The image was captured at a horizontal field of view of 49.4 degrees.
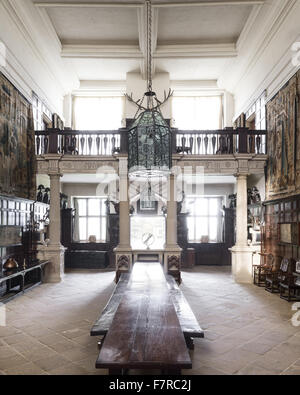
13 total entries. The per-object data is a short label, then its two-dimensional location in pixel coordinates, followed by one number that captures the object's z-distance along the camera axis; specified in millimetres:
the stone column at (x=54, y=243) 9594
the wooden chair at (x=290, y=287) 6941
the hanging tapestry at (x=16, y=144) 7871
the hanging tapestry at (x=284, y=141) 7727
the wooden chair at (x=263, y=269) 8586
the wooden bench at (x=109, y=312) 3883
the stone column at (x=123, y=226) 9375
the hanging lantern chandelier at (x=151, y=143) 5703
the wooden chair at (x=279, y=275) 7569
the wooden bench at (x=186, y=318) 3873
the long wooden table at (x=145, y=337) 2750
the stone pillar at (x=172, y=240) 9328
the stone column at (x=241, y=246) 9494
